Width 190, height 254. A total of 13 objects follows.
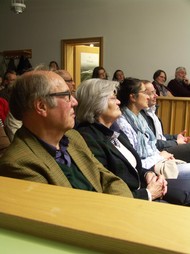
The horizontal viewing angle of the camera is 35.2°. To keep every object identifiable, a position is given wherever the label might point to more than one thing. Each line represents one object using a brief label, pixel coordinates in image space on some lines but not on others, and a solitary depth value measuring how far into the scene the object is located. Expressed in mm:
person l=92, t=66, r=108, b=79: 5289
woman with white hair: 1624
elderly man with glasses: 1053
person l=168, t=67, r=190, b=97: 5555
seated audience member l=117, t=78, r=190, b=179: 2129
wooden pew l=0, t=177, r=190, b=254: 446
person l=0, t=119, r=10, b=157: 1984
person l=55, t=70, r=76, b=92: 2465
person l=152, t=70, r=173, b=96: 5149
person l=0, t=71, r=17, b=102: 3336
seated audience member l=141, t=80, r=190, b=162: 2619
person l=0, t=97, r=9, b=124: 2542
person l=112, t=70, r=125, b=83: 5703
